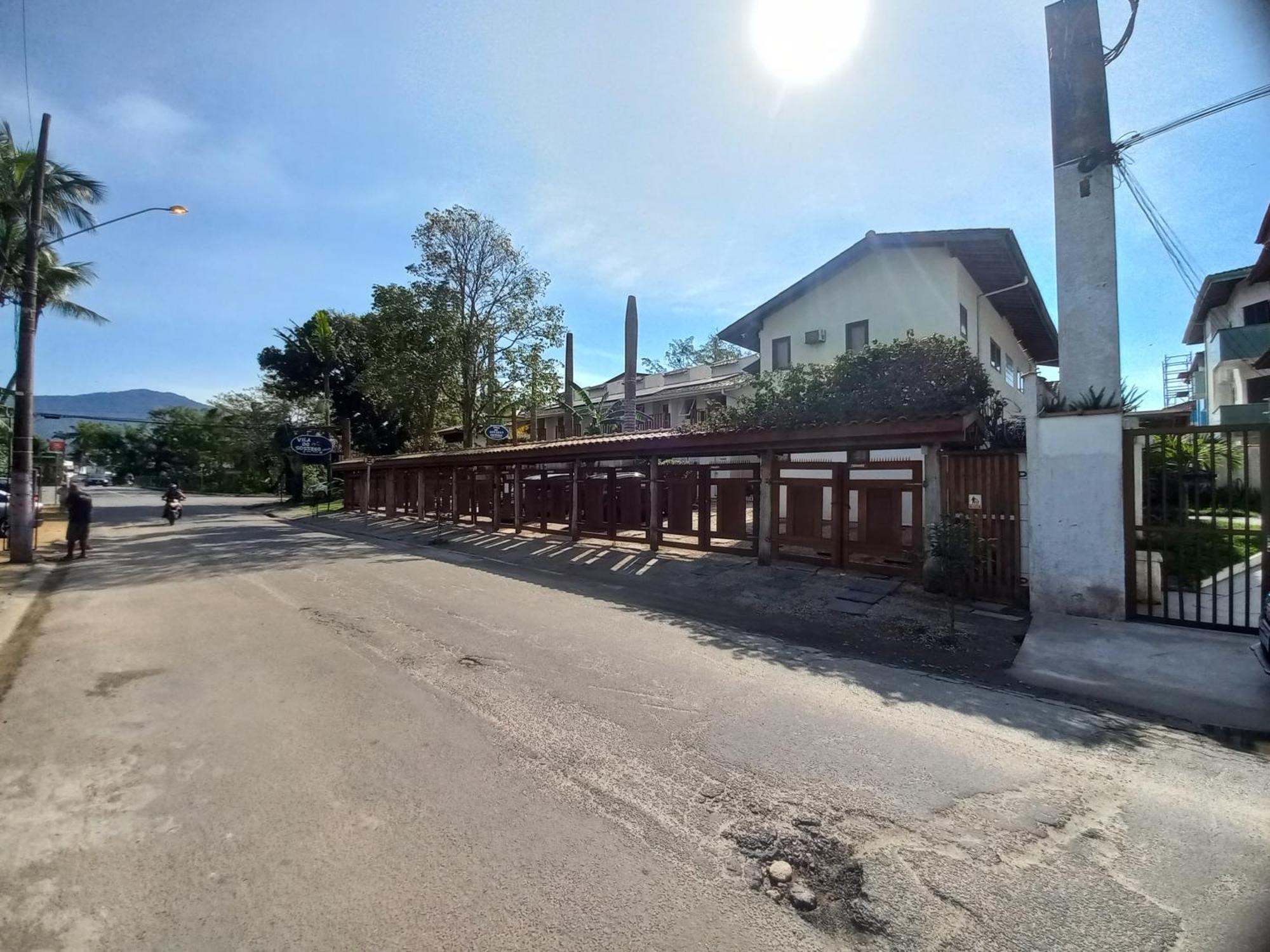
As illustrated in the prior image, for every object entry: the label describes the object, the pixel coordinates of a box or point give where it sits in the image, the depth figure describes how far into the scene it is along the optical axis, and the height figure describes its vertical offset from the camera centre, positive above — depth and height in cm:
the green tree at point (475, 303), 2517 +754
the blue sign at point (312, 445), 2527 +153
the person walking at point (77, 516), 1454 -90
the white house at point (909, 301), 1622 +562
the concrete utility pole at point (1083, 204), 874 +422
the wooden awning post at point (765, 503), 1178 -40
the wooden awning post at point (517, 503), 1869 -65
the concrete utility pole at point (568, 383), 3039 +506
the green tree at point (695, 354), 5756 +1269
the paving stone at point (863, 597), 911 -174
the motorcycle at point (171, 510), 2422 -123
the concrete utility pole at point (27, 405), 1312 +164
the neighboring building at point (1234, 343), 2166 +535
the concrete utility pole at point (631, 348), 2497 +561
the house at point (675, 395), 2756 +432
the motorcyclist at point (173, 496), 2470 -65
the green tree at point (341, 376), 3975 +697
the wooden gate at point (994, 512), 870 -40
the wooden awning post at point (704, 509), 1313 -57
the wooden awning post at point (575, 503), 1639 -58
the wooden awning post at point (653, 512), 1404 -67
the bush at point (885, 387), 978 +168
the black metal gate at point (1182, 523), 681 -46
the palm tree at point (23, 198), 2008 +992
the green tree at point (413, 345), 2445 +559
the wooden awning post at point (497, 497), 1897 -48
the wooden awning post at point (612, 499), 1564 -45
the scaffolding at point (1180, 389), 4029 +689
